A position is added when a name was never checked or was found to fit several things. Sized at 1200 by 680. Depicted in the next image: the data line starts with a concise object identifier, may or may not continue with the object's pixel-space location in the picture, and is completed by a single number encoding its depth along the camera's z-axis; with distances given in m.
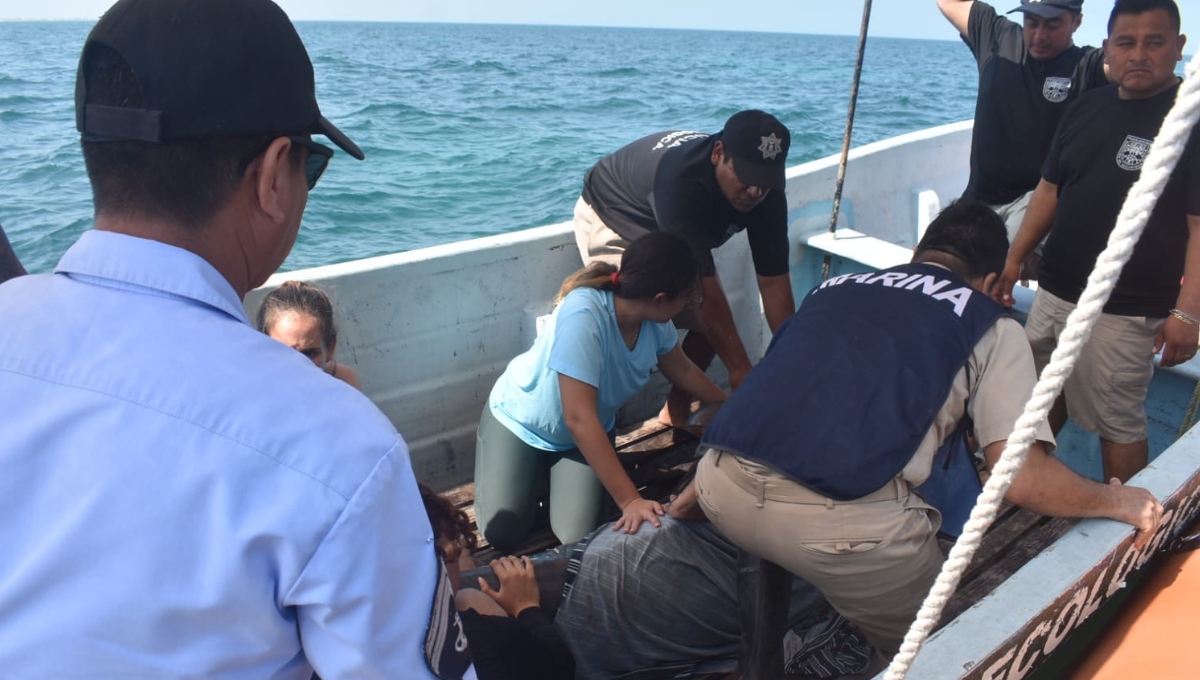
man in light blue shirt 0.72
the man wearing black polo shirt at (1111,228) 2.60
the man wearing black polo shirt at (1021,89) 3.39
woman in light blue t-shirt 2.59
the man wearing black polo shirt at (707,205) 2.90
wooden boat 1.74
